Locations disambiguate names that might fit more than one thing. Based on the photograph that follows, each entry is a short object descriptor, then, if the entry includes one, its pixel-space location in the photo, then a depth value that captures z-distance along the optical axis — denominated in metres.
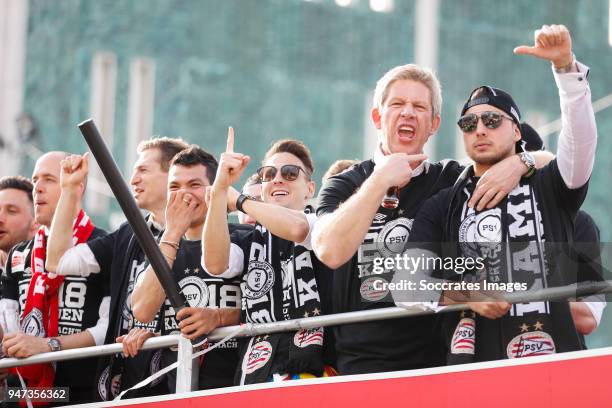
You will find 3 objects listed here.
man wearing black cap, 9.37
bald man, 12.87
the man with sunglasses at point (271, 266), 10.77
